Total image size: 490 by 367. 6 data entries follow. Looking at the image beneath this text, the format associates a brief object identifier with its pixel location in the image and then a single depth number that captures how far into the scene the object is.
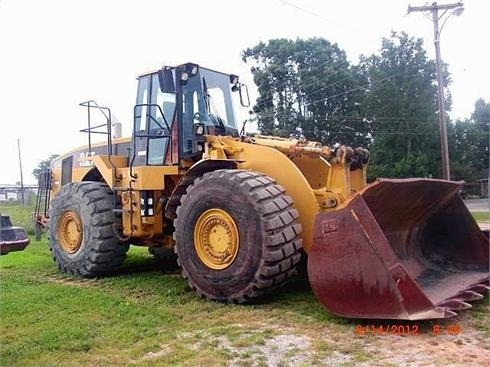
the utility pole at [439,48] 18.06
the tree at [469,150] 30.38
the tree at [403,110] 29.34
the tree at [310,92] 30.30
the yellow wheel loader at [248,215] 4.38
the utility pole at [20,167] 33.55
